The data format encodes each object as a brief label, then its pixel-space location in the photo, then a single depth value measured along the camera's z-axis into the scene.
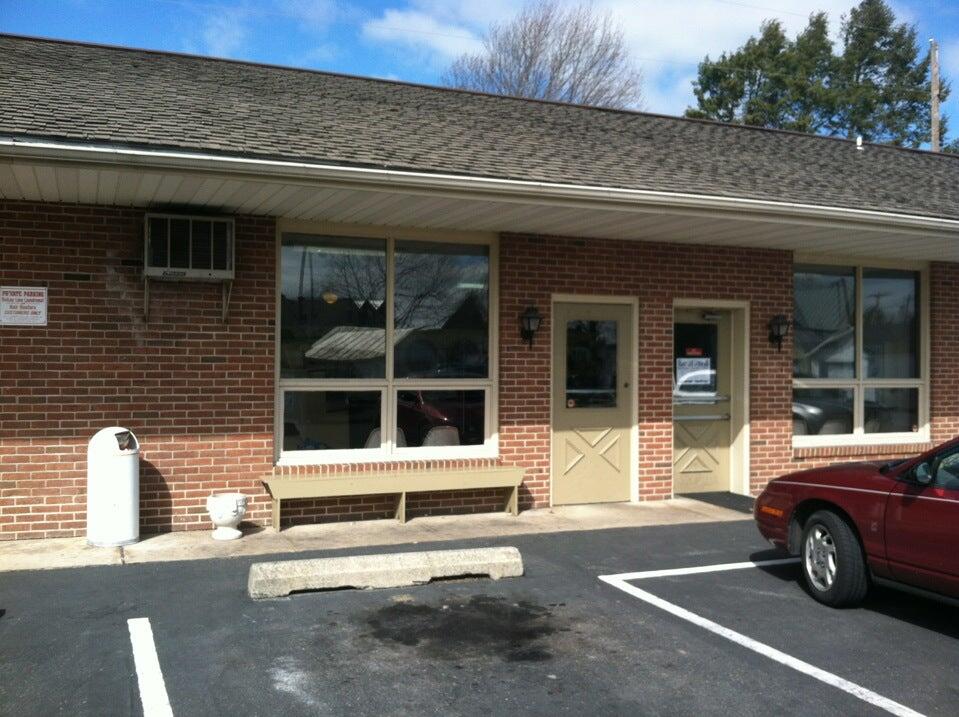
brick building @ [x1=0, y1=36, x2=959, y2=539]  7.85
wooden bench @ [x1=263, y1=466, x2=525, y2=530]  8.43
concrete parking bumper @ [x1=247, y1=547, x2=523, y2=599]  6.33
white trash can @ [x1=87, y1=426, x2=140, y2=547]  7.65
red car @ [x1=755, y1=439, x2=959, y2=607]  5.61
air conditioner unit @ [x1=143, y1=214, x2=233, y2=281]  7.98
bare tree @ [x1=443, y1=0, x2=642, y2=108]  32.78
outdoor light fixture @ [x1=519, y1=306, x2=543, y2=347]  9.49
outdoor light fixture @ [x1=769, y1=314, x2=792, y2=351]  10.88
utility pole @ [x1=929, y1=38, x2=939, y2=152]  24.67
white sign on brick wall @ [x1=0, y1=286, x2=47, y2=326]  7.85
